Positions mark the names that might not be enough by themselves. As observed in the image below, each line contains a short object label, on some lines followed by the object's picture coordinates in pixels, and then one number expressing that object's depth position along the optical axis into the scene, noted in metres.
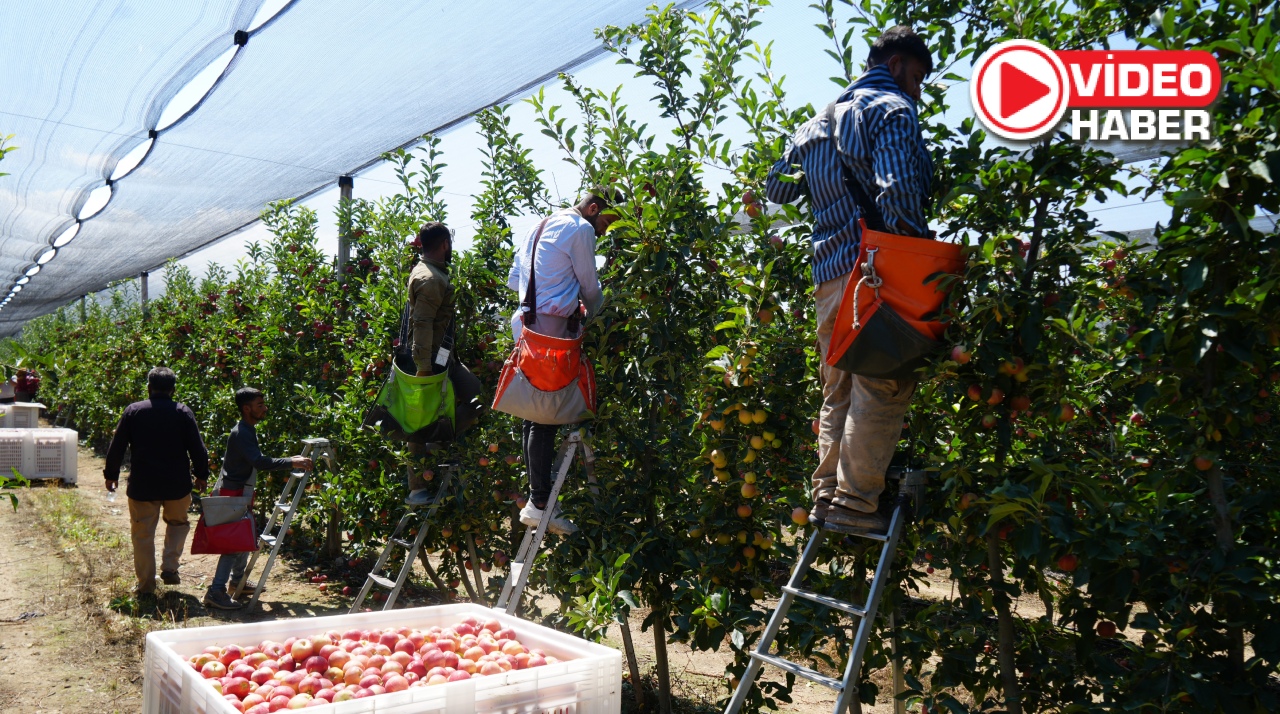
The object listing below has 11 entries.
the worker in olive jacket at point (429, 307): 4.91
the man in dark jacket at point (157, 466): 6.59
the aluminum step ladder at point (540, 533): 4.04
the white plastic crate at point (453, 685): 2.30
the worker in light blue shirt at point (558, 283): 4.06
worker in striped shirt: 2.70
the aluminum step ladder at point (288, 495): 6.36
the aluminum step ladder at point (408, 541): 5.14
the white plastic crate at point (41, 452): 12.55
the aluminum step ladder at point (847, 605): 2.68
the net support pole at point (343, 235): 7.23
